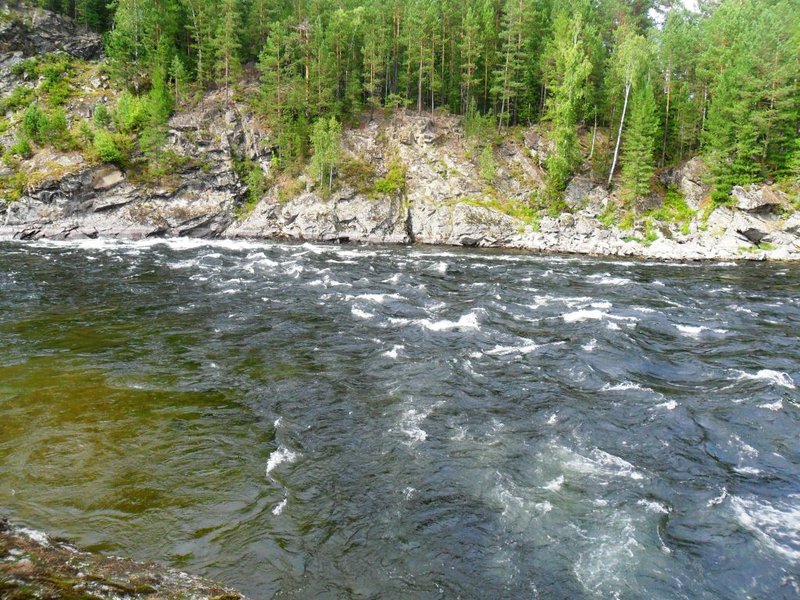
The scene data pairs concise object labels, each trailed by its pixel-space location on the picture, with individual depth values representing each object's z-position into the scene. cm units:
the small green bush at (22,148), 6091
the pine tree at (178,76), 6950
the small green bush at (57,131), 6225
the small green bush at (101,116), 6359
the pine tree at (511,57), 6969
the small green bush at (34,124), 6188
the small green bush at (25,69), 7338
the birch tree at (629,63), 6125
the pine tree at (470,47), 7031
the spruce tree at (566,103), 6122
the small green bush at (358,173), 6397
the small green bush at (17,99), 6894
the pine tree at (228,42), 7119
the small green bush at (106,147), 6072
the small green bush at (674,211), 5622
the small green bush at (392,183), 6353
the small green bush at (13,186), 5669
